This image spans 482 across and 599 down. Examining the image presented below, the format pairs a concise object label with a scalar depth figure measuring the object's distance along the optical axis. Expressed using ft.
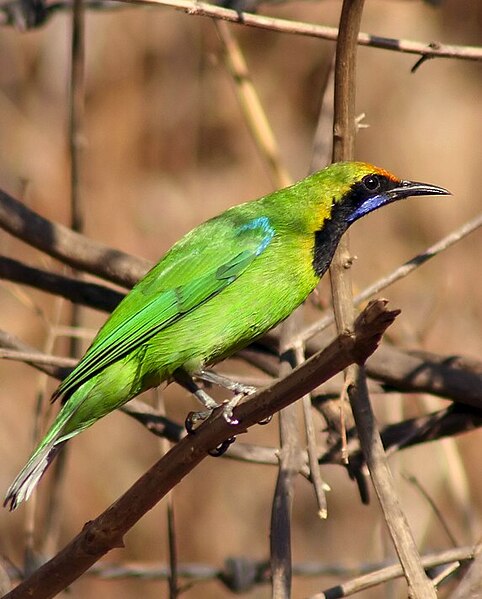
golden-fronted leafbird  26.55
